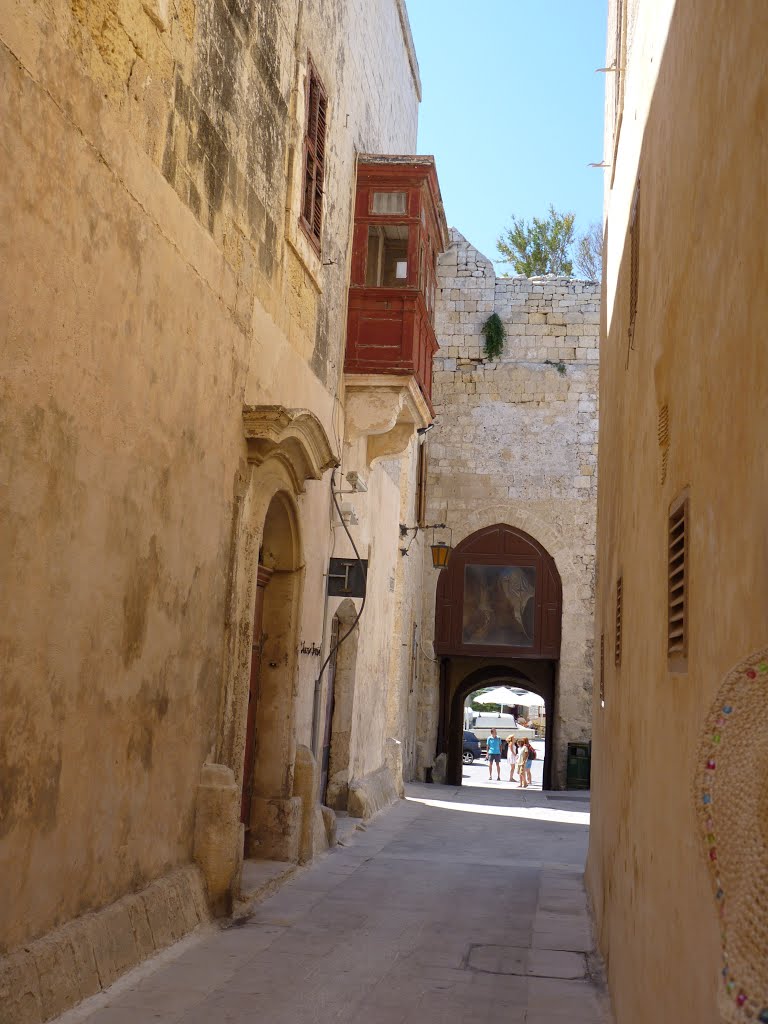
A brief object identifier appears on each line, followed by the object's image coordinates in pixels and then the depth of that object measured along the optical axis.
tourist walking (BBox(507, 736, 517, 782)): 27.52
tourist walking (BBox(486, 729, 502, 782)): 27.56
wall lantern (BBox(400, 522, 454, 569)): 16.94
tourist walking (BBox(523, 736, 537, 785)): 24.27
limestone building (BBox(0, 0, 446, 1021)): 4.90
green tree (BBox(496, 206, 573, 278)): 32.44
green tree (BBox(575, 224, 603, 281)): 32.38
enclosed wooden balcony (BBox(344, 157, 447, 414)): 11.63
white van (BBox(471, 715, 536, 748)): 36.81
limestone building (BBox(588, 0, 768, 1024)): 1.44
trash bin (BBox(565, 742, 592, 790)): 20.20
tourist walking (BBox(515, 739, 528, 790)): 23.94
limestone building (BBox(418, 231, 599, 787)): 21.09
